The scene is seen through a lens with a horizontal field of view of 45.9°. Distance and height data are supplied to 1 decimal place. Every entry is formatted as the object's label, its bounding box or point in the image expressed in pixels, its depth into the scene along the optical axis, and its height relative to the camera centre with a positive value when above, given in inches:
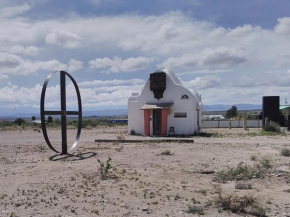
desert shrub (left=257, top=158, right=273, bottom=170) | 437.1 -66.7
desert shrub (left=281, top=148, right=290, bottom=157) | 568.4 -65.0
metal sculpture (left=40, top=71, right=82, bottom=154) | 614.5 +4.7
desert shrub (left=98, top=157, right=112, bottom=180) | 381.4 -67.3
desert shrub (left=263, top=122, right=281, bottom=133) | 1186.6 -48.8
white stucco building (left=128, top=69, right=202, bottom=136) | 1133.7 +21.3
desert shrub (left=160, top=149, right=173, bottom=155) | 598.2 -67.2
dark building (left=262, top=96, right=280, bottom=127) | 1478.8 +22.7
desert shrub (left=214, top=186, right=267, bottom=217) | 255.9 -70.9
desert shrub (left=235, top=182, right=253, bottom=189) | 335.2 -71.2
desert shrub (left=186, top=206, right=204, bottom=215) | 255.3 -72.2
